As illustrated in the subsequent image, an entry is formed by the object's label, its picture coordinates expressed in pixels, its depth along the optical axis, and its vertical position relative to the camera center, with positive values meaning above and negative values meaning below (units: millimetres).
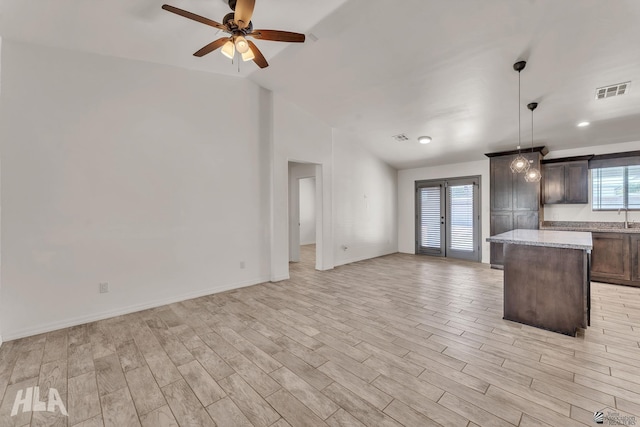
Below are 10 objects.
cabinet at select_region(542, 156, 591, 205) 5316 +638
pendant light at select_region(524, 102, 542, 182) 3986 +570
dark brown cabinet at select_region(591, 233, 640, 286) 4555 -804
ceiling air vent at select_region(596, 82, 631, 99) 3586 +1653
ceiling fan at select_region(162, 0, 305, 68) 2266 +1706
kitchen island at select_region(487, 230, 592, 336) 2871 -775
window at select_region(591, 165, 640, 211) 4988 +458
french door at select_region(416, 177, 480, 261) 6789 -132
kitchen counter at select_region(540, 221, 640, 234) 4688 -280
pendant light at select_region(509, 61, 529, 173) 3706 +660
